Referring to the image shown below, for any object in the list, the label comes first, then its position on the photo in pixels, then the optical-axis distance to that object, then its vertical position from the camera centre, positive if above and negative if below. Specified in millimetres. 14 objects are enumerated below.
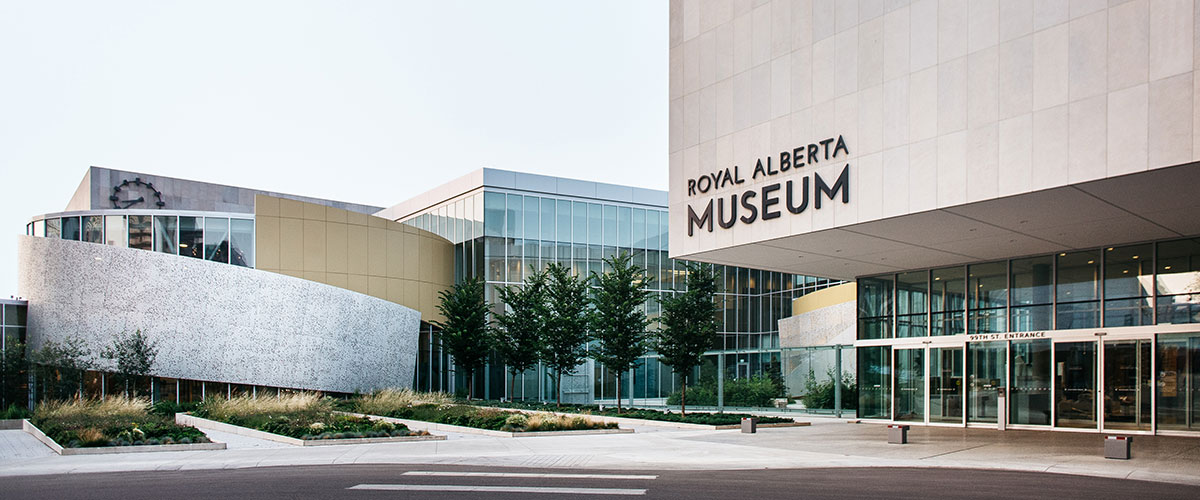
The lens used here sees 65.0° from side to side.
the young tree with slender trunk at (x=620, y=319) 32969 -1247
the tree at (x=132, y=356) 32312 -2527
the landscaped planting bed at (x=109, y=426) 18594 -3187
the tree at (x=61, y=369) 31922 -2965
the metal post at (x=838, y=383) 28922 -3059
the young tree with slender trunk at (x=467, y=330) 40125 -2004
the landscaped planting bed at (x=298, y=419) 20266 -3314
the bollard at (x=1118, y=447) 15430 -2690
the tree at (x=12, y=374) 32094 -3109
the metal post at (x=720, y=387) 33600 -3689
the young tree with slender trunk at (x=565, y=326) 35750 -1622
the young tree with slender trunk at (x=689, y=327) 30359 -1403
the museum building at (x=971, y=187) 14656 +1728
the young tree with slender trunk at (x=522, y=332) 38219 -1974
